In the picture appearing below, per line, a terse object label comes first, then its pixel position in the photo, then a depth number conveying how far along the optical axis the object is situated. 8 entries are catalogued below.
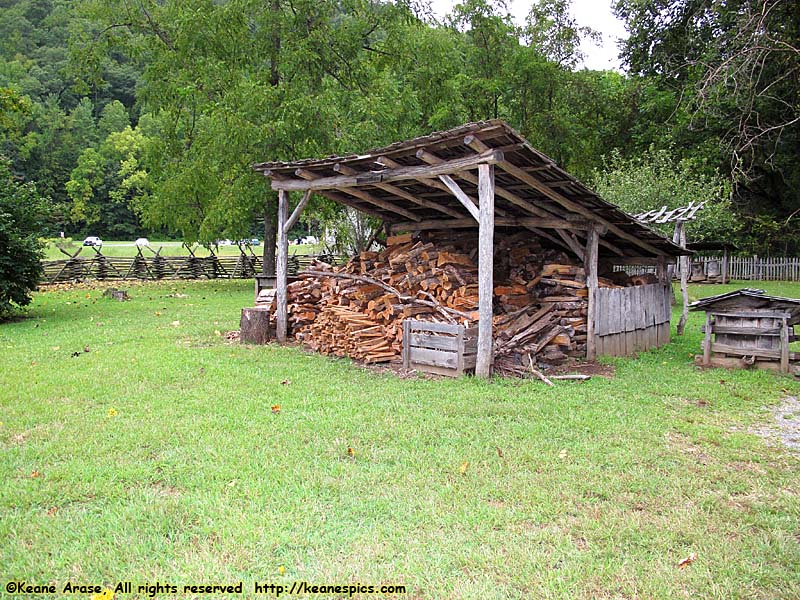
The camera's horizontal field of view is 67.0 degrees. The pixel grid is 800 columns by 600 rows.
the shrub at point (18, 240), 12.83
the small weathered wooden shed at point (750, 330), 8.38
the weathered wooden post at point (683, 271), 12.60
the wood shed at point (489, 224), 7.80
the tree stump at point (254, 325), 10.70
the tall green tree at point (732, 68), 11.48
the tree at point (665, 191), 18.84
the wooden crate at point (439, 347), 7.87
